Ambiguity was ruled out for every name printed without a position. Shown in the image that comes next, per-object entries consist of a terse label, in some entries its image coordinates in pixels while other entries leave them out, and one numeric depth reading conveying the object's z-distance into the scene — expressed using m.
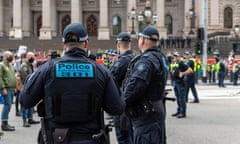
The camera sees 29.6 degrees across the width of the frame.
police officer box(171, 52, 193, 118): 13.08
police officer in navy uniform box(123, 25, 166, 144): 5.25
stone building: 57.09
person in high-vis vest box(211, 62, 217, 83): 30.68
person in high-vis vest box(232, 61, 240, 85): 28.92
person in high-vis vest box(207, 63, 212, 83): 31.33
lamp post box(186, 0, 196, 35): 54.95
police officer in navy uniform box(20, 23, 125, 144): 3.88
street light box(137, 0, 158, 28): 24.10
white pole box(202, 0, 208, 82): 30.60
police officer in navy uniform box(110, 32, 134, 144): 7.05
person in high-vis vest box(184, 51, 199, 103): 16.11
